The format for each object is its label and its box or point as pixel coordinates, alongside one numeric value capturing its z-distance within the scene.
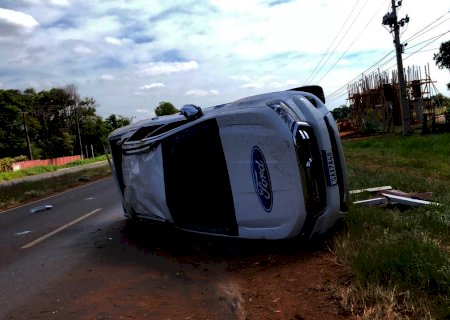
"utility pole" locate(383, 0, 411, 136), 26.94
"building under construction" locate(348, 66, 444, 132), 34.00
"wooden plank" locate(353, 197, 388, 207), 7.29
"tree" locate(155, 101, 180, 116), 91.44
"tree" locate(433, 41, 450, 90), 43.25
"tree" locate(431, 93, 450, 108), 44.43
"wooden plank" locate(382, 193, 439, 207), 6.63
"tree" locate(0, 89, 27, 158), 68.00
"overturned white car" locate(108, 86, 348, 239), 4.96
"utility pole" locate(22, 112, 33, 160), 62.03
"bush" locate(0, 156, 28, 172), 53.89
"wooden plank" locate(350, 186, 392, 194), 8.62
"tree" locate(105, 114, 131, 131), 102.95
